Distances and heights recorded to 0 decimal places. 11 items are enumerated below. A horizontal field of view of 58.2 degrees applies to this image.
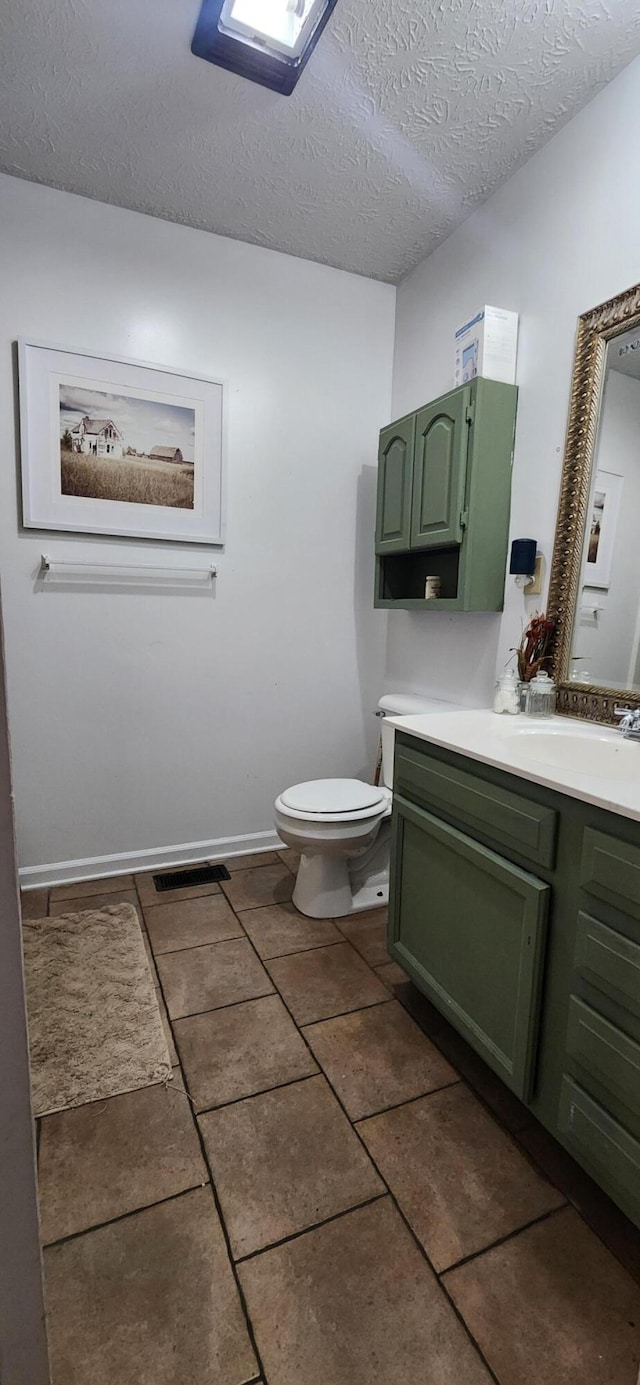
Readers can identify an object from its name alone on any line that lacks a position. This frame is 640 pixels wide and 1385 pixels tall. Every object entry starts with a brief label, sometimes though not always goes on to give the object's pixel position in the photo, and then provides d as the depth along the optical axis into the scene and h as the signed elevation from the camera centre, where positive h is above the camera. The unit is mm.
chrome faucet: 1382 -248
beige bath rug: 1364 -1105
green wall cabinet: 1799 +420
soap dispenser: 1719 -230
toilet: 1890 -745
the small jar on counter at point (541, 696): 1657 -226
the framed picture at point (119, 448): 1989 +568
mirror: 1495 +249
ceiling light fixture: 1322 +1361
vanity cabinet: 941 -630
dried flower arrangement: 1703 -86
